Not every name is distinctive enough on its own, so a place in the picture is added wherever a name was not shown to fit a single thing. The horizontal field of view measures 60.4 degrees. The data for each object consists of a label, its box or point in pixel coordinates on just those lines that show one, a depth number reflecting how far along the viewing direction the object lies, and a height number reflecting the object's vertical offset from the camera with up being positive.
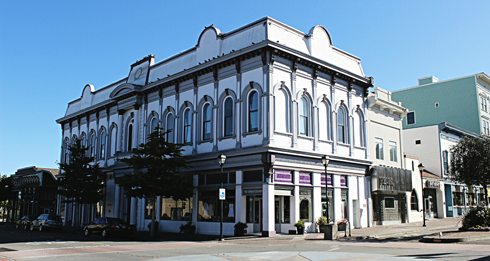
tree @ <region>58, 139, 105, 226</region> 36.41 +1.31
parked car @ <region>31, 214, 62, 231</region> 34.97 -2.06
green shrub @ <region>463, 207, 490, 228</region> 21.28 -1.01
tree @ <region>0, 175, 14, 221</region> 61.06 +1.22
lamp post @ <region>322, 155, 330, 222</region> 23.34 +2.08
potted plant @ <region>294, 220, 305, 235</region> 24.41 -1.68
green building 52.81 +12.29
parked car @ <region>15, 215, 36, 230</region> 38.31 -2.29
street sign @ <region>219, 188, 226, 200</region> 22.45 +0.23
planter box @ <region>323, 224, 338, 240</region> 21.88 -1.78
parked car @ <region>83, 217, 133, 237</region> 26.50 -1.89
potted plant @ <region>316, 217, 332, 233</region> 25.95 -1.49
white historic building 24.81 +4.87
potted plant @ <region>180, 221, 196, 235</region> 27.59 -2.02
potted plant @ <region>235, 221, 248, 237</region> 24.25 -1.74
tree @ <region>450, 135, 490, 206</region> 24.41 +2.15
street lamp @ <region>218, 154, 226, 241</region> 23.09 +2.14
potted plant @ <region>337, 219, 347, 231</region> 25.53 -1.66
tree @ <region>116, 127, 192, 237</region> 25.75 +1.31
